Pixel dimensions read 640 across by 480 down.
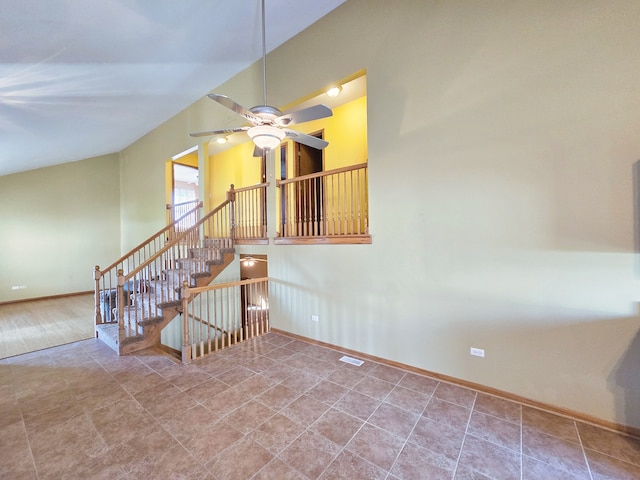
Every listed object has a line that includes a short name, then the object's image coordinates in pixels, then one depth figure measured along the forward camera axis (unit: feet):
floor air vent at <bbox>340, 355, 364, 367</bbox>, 11.40
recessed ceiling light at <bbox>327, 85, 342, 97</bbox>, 13.41
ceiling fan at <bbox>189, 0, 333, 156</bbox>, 8.10
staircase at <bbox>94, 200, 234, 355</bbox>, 12.88
